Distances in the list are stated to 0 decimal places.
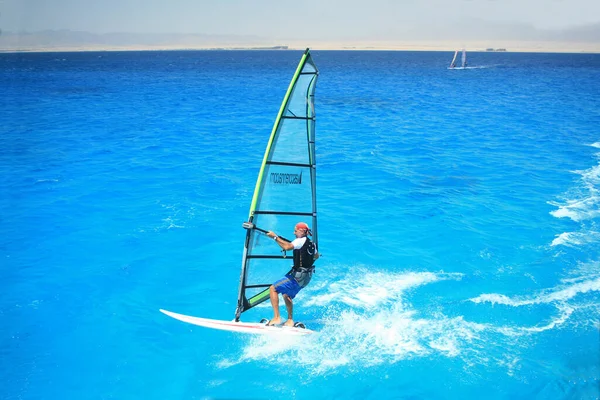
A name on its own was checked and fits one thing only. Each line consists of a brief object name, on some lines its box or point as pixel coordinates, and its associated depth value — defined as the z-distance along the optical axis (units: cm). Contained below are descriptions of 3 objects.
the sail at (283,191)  936
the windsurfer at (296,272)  943
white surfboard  976
